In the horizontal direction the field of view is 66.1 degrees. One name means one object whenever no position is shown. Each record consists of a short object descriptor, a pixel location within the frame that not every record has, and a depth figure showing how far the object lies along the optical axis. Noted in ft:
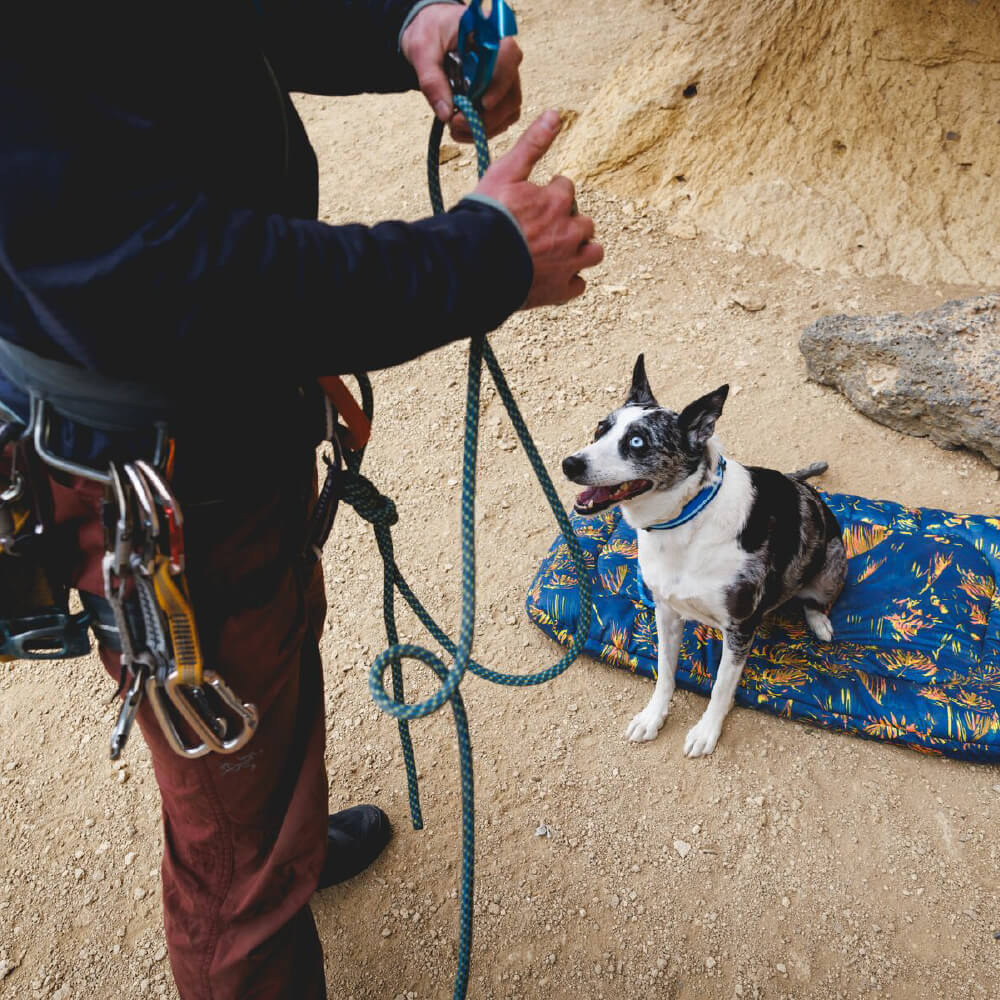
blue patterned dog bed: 9.10
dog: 7.86
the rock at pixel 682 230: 16.75
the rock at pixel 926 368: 12.00
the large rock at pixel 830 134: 15.34
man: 3.12
